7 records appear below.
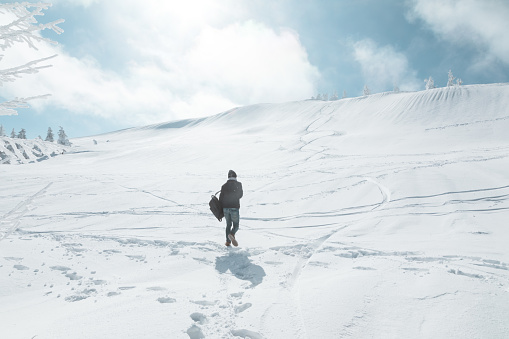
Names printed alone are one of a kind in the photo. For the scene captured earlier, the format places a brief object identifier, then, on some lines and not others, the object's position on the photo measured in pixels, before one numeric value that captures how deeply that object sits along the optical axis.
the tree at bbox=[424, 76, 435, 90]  82.25
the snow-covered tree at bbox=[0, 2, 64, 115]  2.65
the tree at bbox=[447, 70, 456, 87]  77.74
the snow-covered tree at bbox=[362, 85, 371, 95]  90.44
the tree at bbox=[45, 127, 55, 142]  55.12
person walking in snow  7.50
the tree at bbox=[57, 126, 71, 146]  54.44
